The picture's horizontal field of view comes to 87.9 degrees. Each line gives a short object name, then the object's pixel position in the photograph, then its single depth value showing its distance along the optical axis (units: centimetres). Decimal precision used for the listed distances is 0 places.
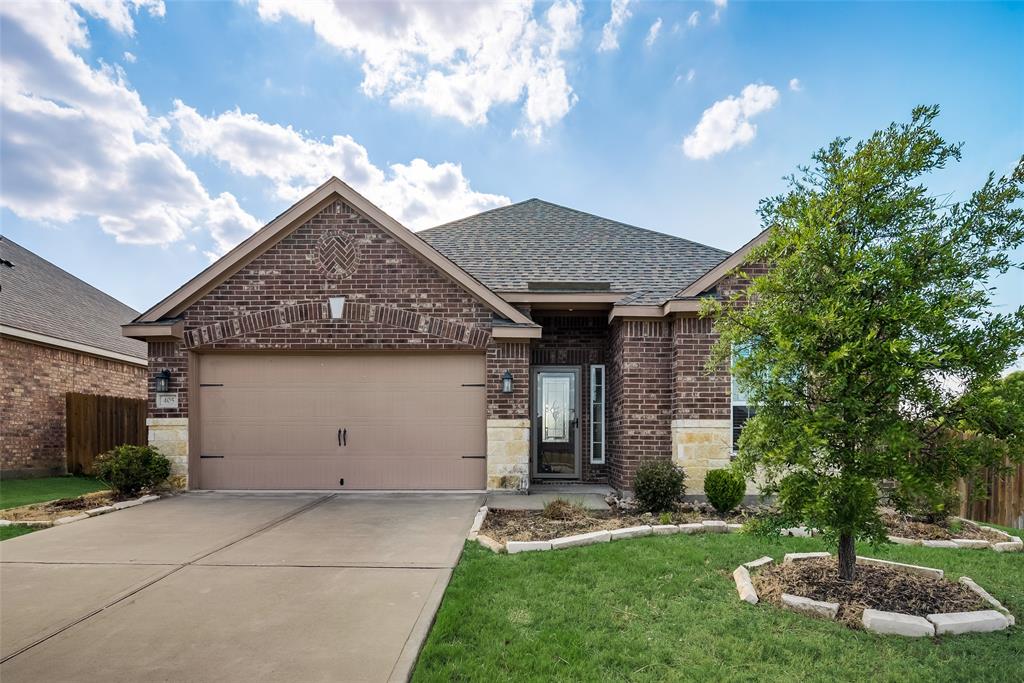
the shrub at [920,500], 404
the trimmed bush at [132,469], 892
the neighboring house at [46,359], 1249
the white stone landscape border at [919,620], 382
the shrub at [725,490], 775
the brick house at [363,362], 961
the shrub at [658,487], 780
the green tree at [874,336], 416
